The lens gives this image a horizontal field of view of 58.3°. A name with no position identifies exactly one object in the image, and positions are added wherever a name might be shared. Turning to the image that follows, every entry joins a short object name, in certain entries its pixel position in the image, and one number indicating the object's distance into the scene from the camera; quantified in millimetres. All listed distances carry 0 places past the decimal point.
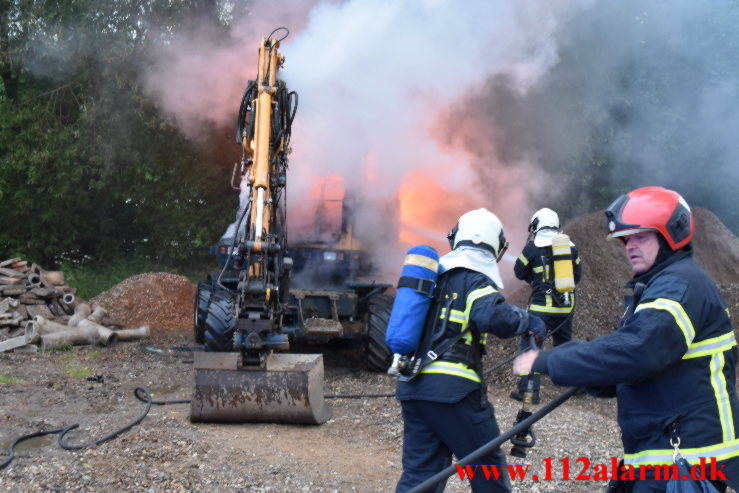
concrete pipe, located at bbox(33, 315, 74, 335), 9995
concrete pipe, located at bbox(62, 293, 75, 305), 11656
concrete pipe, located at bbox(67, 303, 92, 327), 10758
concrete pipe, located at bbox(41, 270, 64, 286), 12117
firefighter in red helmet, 2455
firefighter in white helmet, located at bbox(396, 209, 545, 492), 3379
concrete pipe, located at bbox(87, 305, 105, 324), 11312
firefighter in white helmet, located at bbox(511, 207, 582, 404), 7367
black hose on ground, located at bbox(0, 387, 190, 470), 5171
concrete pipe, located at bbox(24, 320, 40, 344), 9668
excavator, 6160
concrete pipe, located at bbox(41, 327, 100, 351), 9797
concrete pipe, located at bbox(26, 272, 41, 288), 11456
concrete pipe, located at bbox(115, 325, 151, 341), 10812
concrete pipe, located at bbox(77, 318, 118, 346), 10336
